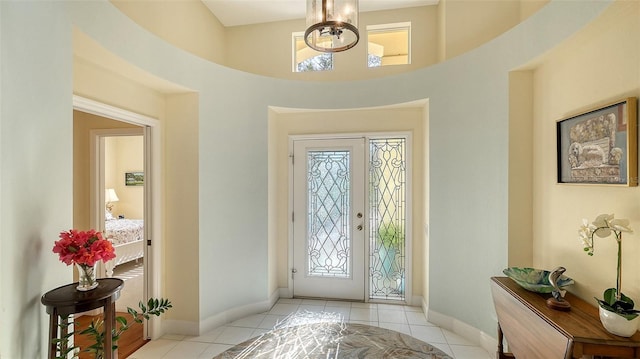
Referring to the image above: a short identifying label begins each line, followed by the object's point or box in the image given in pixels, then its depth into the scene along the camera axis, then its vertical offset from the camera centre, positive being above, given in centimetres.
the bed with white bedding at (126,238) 434 -99
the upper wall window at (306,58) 354 +155
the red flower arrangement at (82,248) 138 -36
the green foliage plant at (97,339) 137 -86
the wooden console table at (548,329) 128 -78
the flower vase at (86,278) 145 -53
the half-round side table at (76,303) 133 -62
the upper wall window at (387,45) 341 +166
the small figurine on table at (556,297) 157 -71
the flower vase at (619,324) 127 -69
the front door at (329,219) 341 -51
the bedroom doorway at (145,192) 245 -14
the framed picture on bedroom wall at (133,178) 581 +0
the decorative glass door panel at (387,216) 336 -46
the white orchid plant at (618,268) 131 -46
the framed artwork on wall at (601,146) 140 +18
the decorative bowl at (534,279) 173 -68
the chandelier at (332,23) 156 +89
